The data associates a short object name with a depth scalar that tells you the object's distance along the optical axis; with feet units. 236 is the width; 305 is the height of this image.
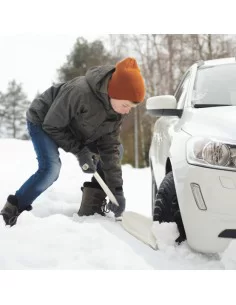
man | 9.29
